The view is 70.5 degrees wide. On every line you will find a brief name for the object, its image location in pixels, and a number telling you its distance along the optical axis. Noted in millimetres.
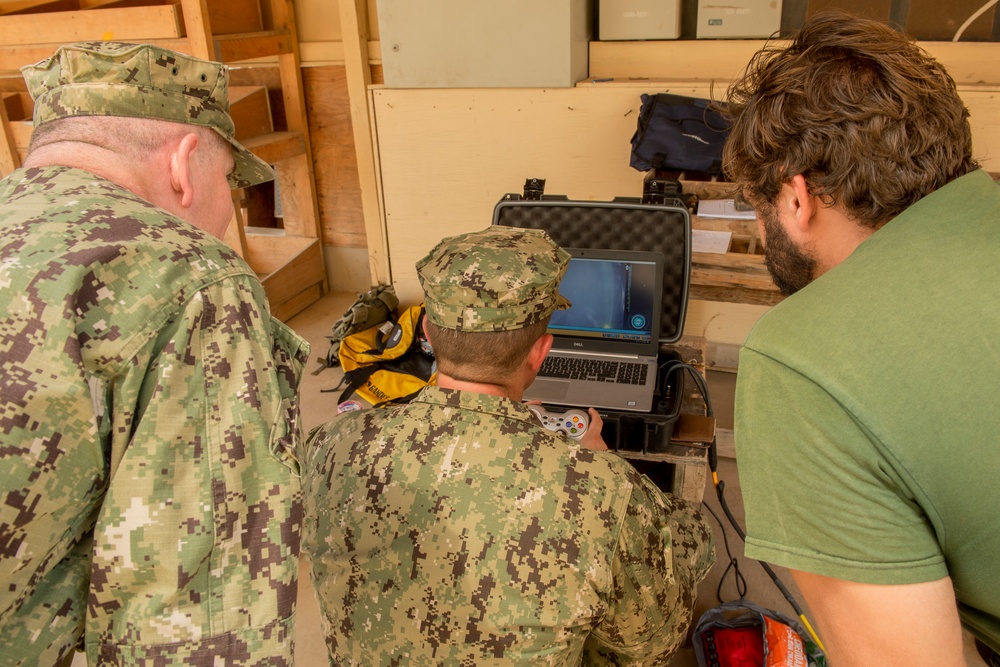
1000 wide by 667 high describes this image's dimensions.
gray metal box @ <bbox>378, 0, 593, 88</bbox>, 2598
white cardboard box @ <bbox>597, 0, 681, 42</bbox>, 2715
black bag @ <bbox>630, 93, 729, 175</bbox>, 2455
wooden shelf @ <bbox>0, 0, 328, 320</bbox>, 2787
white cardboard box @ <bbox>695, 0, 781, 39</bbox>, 2654
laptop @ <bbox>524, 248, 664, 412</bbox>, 1804
